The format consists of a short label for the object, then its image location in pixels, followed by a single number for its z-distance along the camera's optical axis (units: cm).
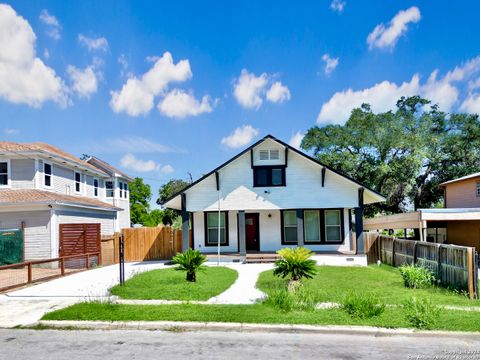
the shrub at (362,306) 837
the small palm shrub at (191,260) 1234
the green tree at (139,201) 5656
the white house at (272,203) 1984
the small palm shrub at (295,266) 1106
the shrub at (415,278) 1176
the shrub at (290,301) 909
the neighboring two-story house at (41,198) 1858
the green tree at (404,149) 3519
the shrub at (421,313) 779
